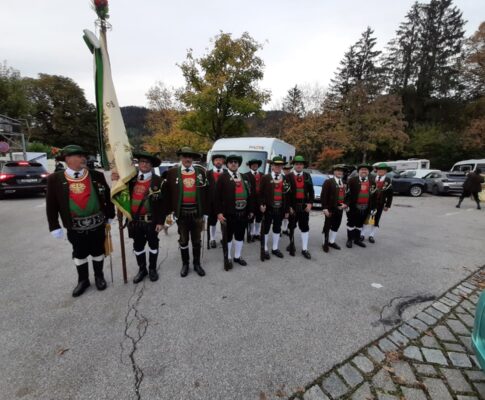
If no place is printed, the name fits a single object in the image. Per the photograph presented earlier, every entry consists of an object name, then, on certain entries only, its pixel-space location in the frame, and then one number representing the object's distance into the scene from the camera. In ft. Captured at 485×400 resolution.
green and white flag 10.54
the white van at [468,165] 57.14
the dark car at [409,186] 47.65
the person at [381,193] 18.75
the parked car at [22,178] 32.35
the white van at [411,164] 70.95
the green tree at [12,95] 70.49
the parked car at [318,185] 30.45
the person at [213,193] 13.72
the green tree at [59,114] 134.41
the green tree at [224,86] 45.57
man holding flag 9.86
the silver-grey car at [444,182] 47.60
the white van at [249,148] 27.45
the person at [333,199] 16.39
